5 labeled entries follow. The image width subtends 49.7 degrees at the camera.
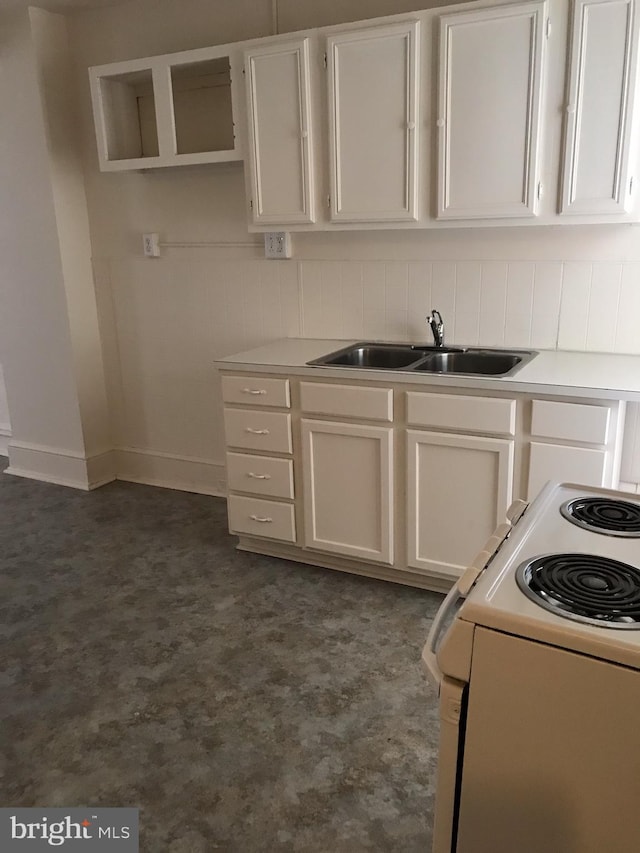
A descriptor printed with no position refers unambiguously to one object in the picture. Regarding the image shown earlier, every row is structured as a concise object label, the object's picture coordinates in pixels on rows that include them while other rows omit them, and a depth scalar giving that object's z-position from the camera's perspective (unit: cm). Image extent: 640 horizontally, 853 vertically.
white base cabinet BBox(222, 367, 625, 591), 240
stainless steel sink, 302
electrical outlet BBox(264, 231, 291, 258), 333
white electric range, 94
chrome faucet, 297
